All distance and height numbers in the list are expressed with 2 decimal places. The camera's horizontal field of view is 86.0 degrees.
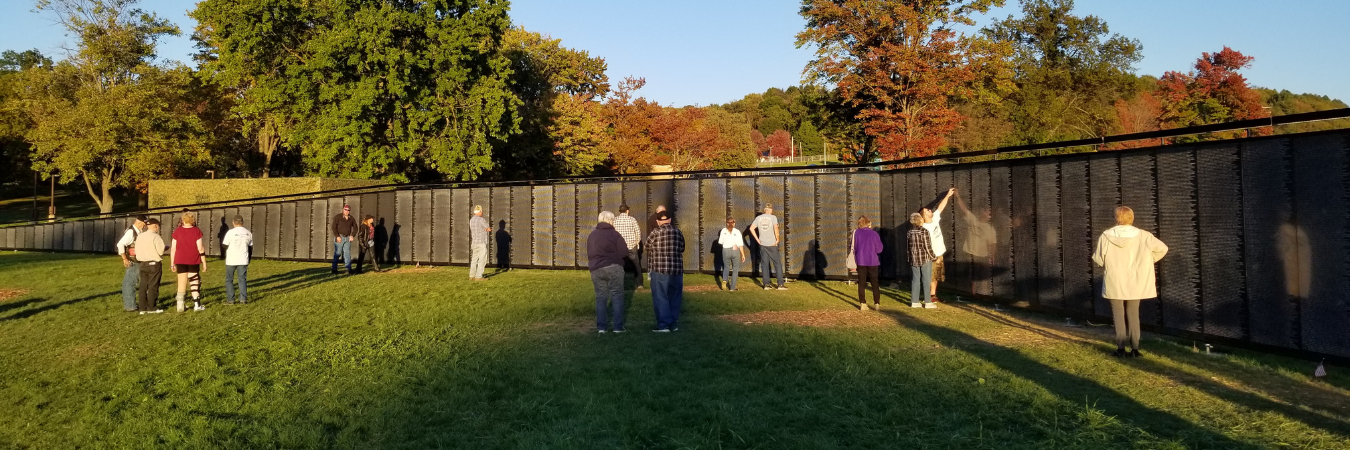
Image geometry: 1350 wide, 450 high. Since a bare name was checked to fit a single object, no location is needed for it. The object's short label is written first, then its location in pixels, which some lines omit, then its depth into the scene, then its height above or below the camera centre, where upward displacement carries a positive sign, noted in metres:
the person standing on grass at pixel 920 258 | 11.27 -0.21
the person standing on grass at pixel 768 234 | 13.74 +0.21
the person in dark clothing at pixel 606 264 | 9.06 -0.23
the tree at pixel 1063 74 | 49.66 +12.88
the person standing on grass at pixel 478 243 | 16.48 +0.07
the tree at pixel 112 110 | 36.16 +7.02
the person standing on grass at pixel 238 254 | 12.43 -0.12
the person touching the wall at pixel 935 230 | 11.94 +0.24
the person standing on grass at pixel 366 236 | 18.75 +0.28
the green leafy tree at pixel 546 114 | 39.12 +7.39
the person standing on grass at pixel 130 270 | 11.60 -0.36
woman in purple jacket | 11.30 -0.16
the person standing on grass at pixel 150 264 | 11.42 -0.26
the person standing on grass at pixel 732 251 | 14.12 -0.11
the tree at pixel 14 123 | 44.66 +7.97
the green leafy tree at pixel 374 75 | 28.09 +6.93
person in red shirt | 11.66 -0.11
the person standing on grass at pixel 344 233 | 18.19 +0.34
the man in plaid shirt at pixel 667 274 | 9.23 -0.37
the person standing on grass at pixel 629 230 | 13.89 +0.30
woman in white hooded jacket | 7.40 -0.24
